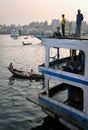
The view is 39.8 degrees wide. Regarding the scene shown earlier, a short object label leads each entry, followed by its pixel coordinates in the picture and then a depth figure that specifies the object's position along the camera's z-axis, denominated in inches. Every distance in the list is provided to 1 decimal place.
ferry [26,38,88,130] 253.3
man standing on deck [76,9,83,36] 293.5
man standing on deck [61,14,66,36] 320.1
